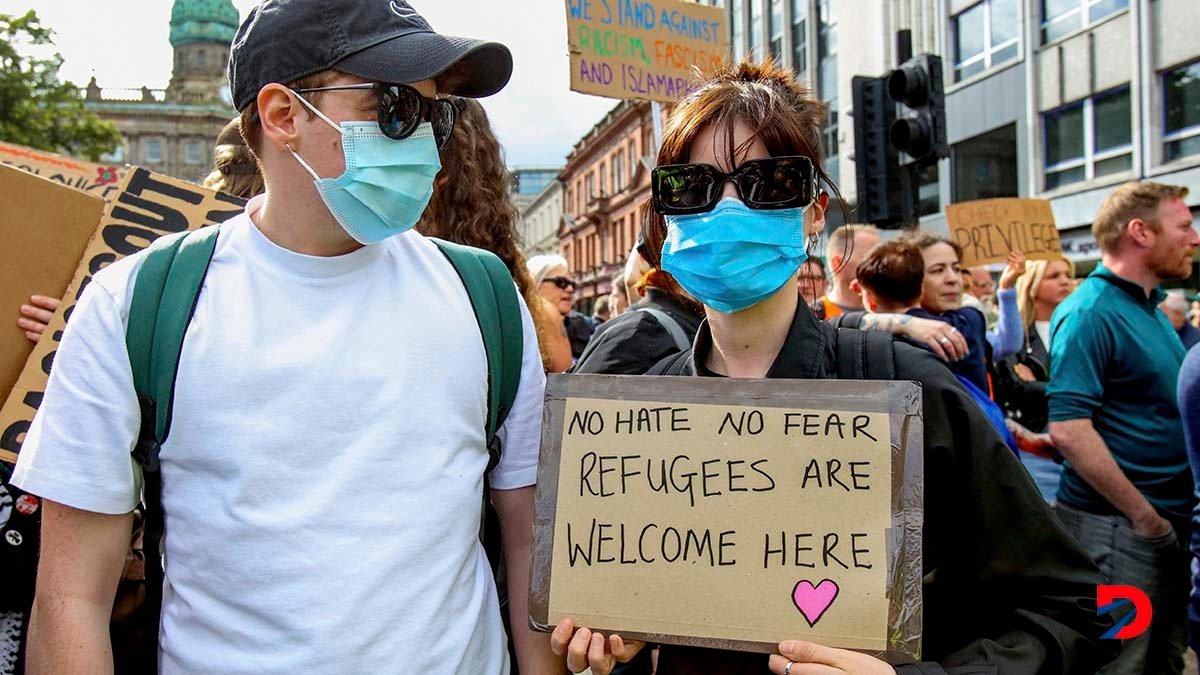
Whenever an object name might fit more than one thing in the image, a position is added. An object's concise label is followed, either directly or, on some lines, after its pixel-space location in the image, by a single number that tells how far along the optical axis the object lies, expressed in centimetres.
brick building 4794
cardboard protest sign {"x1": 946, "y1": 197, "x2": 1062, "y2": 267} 666
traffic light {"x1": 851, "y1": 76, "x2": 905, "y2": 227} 725
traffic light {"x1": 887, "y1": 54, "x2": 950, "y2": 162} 700
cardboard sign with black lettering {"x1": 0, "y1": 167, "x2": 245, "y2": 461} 201
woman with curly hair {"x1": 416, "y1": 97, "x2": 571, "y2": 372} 261
